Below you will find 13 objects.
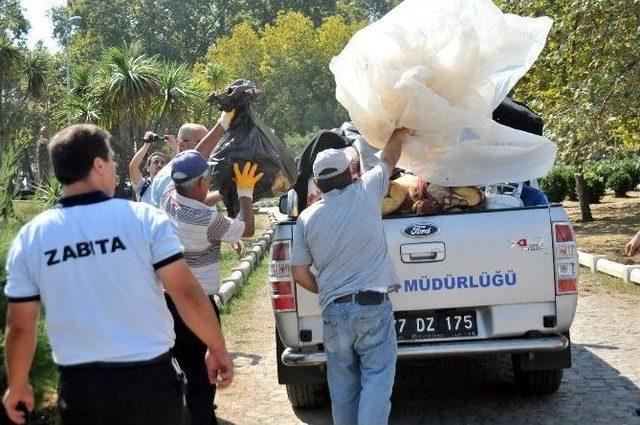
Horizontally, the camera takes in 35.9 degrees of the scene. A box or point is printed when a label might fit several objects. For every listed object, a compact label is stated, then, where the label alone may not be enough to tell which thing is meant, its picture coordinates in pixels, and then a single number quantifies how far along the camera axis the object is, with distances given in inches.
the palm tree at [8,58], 1131.3
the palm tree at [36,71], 1336.1
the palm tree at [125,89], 866.1
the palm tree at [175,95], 901.8
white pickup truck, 247.6
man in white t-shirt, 140.3
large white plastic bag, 244.1
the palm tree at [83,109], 895.1
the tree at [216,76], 1284.4
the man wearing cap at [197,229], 223.3
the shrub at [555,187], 1140.6
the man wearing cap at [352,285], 211.6
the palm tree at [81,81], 955.3
